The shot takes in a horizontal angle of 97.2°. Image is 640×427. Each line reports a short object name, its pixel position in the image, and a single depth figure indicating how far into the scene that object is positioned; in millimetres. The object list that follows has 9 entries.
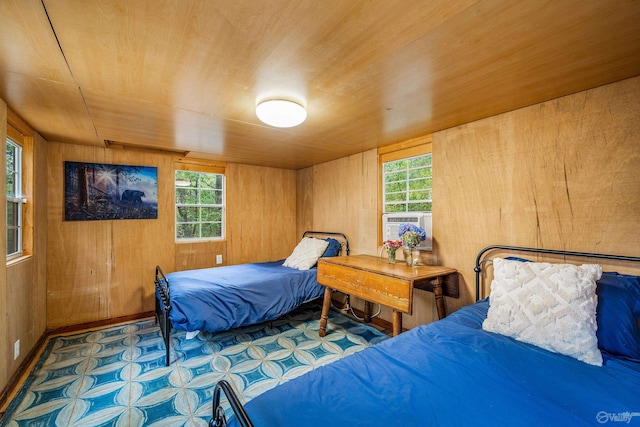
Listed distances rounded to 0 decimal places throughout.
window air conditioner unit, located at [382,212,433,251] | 2879
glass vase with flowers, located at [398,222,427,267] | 2652
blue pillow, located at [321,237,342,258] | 3752
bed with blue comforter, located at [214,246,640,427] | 1029
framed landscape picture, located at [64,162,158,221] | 3260
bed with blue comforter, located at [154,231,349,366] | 2586
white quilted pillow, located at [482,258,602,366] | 1430
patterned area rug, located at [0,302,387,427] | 1872
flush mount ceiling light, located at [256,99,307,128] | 1961
